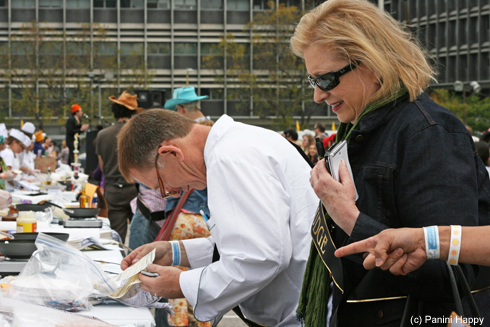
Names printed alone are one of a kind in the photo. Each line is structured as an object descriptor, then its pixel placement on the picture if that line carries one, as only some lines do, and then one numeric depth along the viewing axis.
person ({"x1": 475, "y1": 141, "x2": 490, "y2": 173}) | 5.88
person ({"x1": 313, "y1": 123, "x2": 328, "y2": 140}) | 14.00
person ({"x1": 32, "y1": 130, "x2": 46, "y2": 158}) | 16.46
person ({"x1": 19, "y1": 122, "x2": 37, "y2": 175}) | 10.83
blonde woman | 1.47
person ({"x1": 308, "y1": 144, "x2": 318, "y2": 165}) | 12.44
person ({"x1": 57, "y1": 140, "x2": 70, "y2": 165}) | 19.31
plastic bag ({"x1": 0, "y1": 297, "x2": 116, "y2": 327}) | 1.67
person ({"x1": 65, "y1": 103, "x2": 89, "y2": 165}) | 14.95
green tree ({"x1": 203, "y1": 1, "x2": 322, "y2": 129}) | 36.91
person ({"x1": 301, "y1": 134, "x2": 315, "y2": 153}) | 14.26
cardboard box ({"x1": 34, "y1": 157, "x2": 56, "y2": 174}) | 10.24
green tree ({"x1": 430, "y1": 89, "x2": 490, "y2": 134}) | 32.38
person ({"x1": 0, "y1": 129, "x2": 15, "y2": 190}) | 6.26
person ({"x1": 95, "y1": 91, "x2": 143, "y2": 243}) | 6.41
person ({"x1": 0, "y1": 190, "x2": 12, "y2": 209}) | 3.57
